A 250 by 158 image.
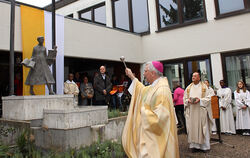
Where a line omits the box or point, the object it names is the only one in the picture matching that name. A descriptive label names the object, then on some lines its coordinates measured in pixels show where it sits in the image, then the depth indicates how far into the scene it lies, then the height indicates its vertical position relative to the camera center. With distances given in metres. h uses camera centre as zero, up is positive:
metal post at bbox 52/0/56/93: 7.25 +1.98
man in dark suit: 7.19 +0.31
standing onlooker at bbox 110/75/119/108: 8.95 -0.12
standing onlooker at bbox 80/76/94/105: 8.41 +0.11
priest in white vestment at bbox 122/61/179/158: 2.74 -0.46
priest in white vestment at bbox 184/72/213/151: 5.28 -0.68
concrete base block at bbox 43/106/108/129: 4.21 -0.51
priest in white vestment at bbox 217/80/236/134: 7.88 -0.89
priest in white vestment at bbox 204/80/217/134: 5.68 -0.09
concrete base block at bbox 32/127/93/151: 4.13 -0.91
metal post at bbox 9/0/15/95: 6.14 +1.59
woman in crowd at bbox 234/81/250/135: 7.56 -0.80
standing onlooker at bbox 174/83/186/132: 8.23 -0.51
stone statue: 5.70 +0.72
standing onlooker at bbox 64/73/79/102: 7.97 +0.27
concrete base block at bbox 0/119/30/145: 4.56 -0.72
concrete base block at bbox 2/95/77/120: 4.95 -0.23
